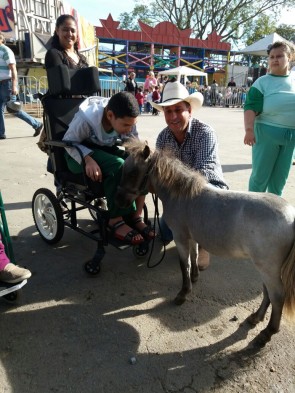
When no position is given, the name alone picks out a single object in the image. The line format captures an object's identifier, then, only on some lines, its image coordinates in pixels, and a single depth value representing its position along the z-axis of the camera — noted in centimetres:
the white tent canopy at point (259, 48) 1785
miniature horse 195
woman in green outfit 318
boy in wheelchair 277
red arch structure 2725
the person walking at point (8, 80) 732
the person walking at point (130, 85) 1474
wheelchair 296
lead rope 287
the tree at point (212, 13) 4044
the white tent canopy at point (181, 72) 1971
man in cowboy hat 272
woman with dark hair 362
